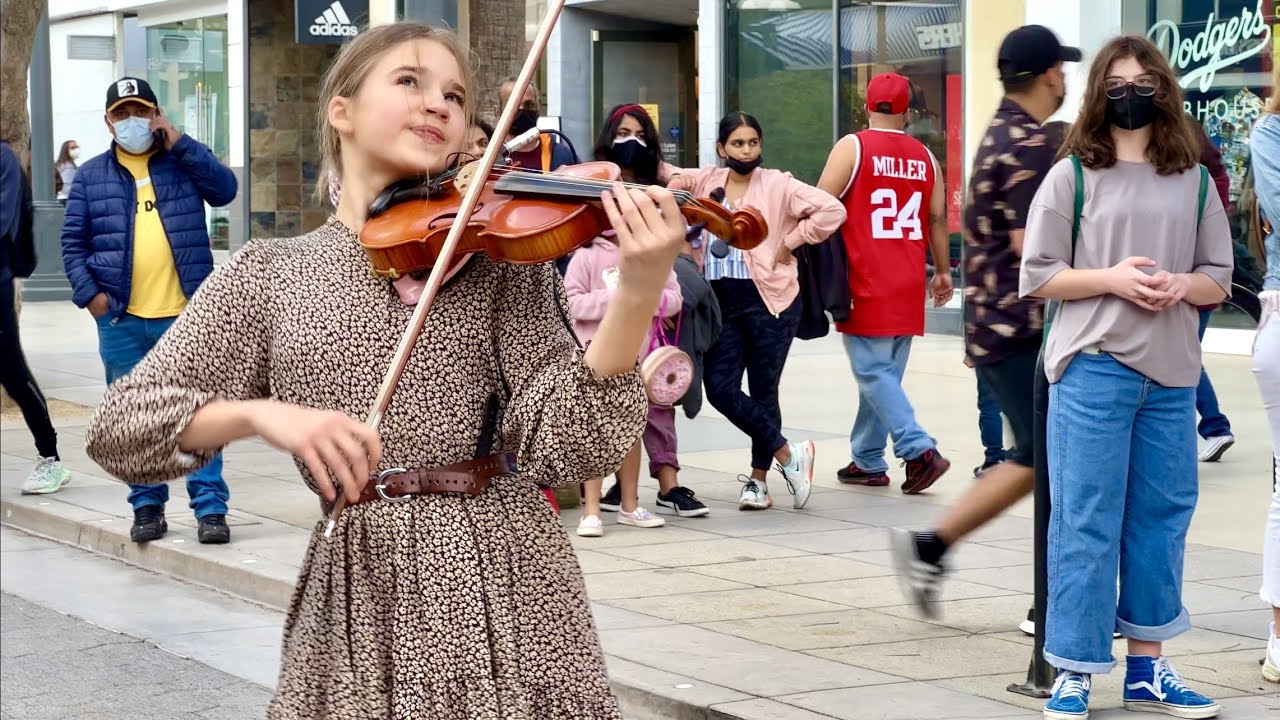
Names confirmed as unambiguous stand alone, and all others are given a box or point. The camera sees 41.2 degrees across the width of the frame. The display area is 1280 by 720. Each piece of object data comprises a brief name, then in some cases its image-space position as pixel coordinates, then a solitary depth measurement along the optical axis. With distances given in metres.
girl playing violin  2.40
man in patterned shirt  5.30
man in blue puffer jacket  7.94
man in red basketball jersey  8.53
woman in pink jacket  8.24
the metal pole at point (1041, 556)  4.91
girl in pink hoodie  7.27
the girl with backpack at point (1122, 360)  4.63
